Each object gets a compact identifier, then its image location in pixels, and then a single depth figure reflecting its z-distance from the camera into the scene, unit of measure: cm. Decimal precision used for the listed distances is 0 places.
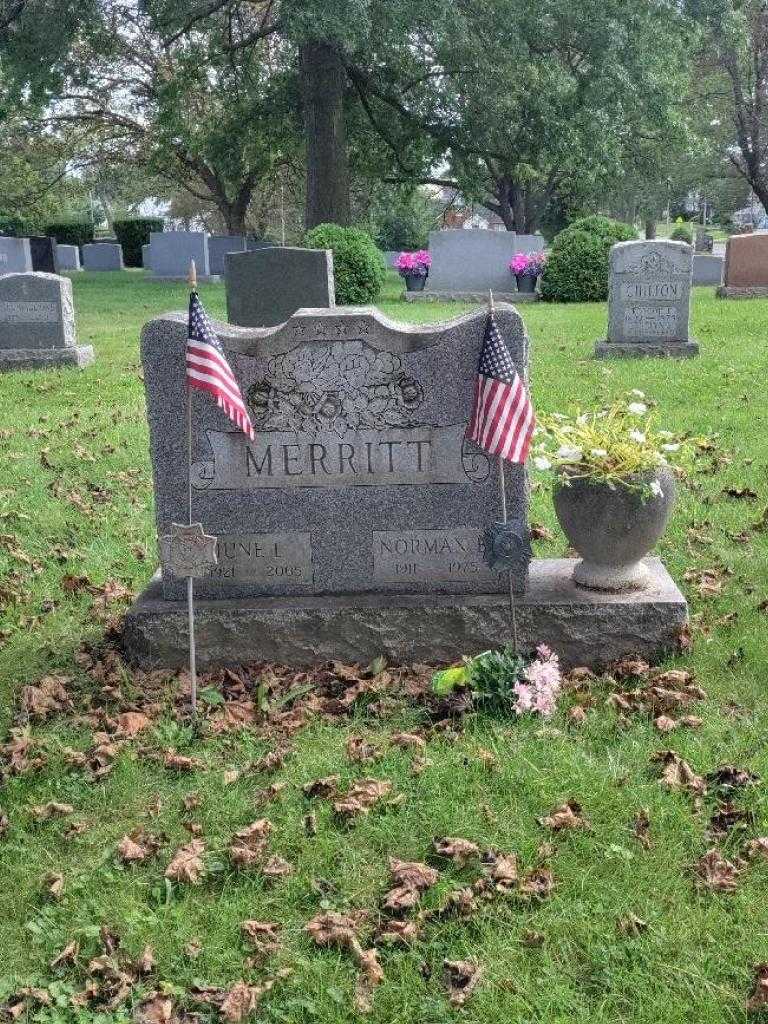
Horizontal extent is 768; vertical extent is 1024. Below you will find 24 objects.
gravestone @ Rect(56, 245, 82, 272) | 3969
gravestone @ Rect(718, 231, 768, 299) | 2025
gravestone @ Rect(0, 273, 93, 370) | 1405
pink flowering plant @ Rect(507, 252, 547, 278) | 2314
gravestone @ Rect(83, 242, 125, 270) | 3947
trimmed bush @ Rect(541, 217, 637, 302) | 2125
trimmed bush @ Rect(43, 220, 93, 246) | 4378
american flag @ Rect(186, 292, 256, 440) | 452
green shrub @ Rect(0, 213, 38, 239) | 3925
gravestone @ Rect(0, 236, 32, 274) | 2438
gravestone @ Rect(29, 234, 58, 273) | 2548
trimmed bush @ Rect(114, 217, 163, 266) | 4259
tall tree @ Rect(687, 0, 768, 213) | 3041
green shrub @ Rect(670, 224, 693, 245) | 4478
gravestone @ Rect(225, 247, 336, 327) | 1098
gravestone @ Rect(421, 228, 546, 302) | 2416
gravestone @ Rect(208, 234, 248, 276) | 3291
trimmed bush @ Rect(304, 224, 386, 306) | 2055
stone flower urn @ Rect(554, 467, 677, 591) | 473
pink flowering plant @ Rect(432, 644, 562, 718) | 439
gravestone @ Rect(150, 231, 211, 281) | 3175
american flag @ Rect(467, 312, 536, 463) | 457
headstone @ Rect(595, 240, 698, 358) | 1337
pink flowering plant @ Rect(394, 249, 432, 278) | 2420
